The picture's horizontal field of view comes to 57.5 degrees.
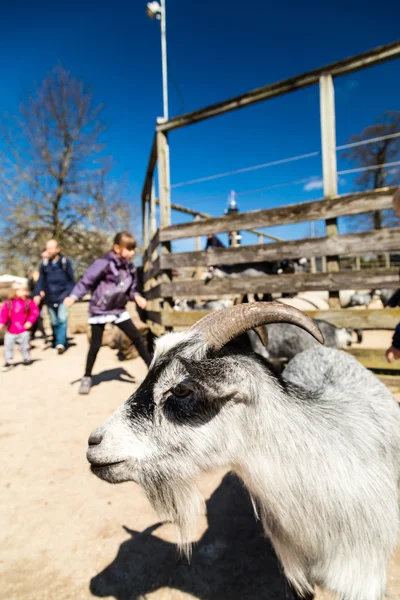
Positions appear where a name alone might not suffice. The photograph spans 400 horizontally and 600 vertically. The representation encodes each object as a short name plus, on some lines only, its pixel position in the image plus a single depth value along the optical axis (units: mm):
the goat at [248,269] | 6387
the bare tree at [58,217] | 18453
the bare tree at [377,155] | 12062
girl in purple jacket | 4688
